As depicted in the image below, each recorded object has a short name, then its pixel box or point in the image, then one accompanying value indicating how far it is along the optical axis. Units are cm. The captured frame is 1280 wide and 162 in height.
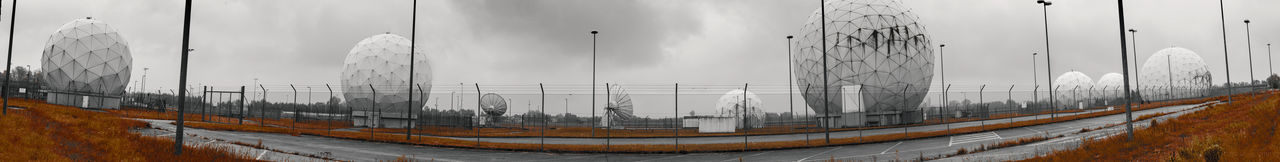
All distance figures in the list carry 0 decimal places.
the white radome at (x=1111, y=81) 9244
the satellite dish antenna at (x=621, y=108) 5541
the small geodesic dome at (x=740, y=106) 5634
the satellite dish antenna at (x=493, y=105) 5525
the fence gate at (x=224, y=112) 3467
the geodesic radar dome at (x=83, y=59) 5259
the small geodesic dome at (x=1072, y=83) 8946
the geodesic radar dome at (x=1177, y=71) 7806
